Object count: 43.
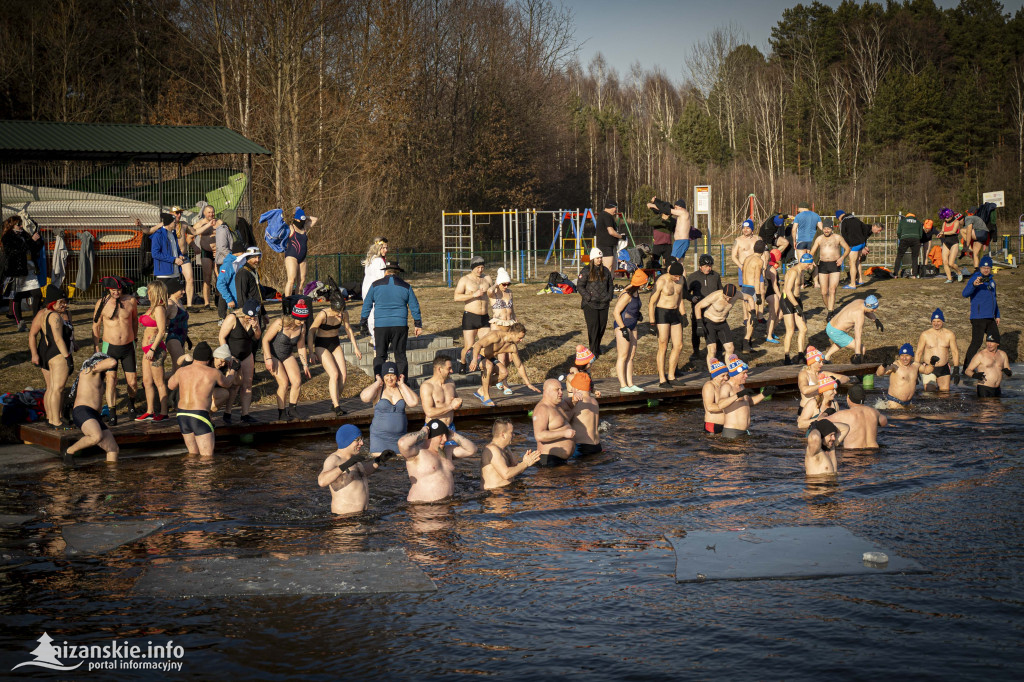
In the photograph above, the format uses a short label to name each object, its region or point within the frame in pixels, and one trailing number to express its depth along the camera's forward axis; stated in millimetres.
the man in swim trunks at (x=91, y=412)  10664
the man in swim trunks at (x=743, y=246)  17828
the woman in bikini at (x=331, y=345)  12148
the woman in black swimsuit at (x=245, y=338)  11625
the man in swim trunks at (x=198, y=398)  10844
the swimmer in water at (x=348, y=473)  8461
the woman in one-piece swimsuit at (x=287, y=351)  11836
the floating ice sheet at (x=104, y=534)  8125
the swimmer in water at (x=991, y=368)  14203
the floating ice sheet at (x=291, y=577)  7246
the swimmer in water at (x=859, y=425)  11289
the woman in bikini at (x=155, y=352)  11820
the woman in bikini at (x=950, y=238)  22281
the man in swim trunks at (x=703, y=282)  15641
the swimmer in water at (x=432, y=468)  9375
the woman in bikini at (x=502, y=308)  13936
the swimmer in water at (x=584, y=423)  11180
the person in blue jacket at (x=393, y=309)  12977
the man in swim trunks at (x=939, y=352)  14473
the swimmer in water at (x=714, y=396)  11898
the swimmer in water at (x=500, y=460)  9648
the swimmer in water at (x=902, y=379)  13570
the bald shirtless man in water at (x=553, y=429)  10539
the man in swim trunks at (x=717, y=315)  14661
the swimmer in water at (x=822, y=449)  9781
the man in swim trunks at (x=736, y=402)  11755
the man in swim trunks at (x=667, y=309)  14289
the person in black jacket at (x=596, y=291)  15367
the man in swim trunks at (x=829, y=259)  17859
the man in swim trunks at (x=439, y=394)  10789
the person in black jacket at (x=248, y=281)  13523
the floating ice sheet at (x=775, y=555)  7496
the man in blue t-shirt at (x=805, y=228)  20422
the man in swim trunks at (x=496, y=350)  13320
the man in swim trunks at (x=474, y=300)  14375
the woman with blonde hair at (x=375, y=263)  14578
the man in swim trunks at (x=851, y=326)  15961
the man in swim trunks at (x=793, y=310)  16328
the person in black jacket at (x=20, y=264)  15320
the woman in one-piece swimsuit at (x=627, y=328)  14023
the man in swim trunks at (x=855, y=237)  21250
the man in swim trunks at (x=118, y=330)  11852
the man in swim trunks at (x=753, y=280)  16703
